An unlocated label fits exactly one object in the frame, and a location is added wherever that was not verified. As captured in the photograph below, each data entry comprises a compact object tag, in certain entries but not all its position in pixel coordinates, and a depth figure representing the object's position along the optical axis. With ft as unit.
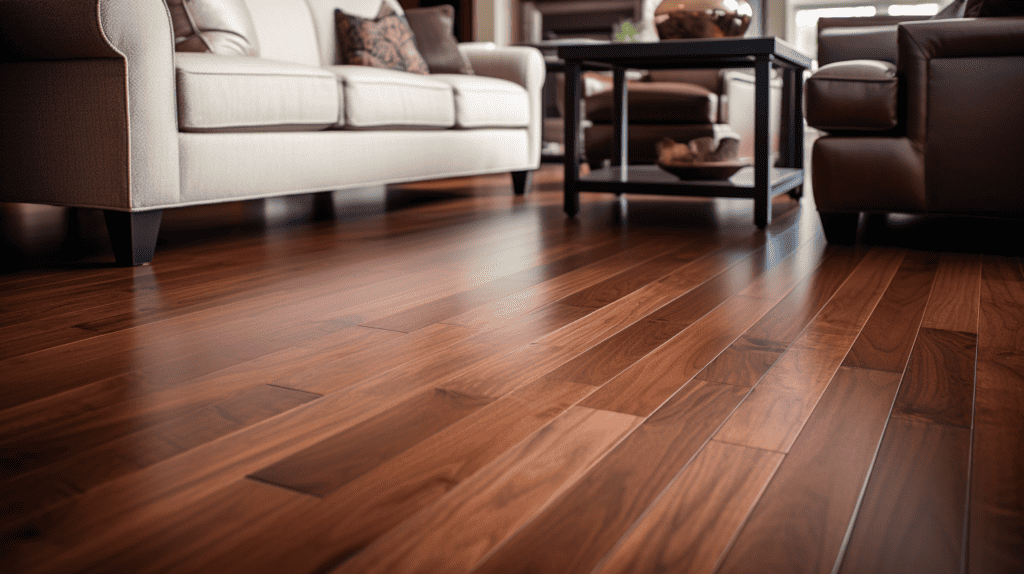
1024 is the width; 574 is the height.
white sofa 6.09
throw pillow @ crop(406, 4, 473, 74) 11.75
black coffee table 8.24
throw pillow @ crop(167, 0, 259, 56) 8.30
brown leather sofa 6.61
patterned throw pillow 10.81
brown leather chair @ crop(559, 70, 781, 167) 14.16
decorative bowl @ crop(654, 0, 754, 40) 9.30
